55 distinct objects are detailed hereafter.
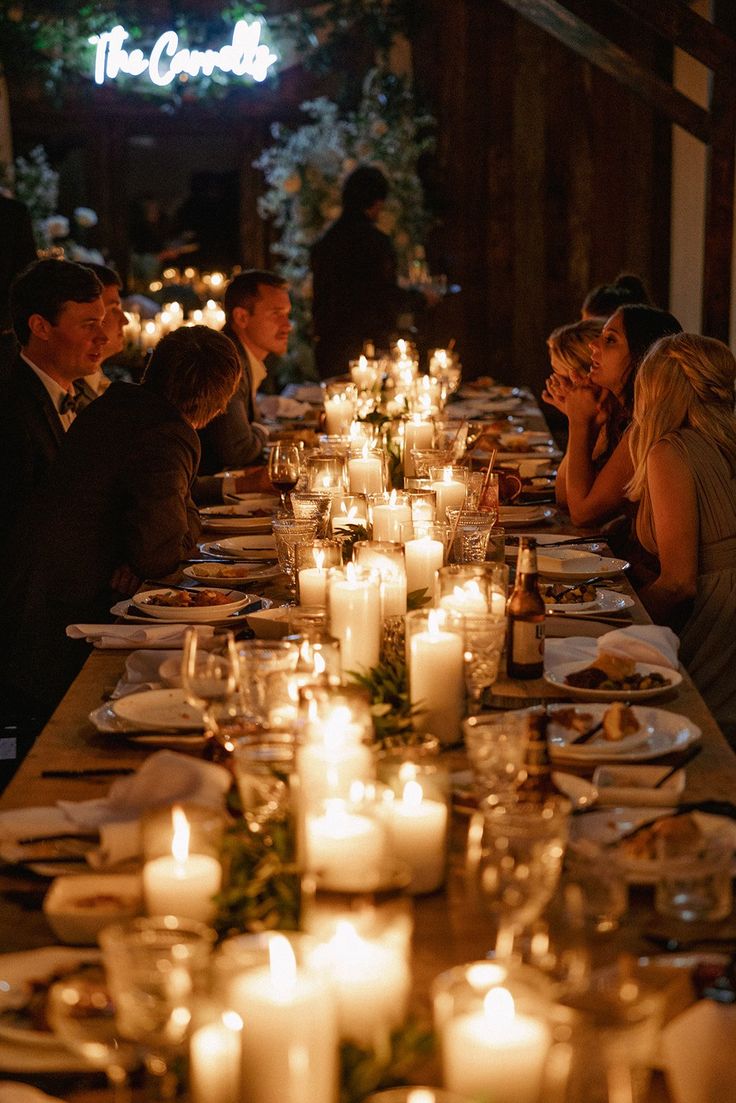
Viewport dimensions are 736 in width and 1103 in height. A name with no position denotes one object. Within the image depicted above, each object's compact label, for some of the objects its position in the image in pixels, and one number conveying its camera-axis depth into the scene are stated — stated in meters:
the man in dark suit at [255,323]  5.85
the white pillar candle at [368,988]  1.16
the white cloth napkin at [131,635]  2.68
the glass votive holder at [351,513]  3.20
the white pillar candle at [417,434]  4.26
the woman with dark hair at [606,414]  4.13
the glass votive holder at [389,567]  2.42
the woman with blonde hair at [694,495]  3.48
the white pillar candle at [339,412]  4.99
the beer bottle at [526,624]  2.43
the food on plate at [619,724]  2.05
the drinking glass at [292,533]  3.01
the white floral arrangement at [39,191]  10.99
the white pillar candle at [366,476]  3.65
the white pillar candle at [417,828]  1.55
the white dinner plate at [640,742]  2.01
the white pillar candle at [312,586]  2.62
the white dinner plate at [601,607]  2.89
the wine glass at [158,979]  1.11
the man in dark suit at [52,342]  4.21
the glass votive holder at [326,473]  3.59
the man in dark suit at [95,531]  3.43
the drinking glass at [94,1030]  1.16
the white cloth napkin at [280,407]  6.55
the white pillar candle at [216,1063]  1.09
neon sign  11.07
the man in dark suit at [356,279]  8.01
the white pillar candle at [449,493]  3.39
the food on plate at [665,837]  1.60
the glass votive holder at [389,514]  3.01
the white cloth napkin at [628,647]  2.41
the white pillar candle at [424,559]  2.72
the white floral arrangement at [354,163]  10.02
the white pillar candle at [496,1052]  1.05
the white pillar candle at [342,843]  1.37
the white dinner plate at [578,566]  3.34
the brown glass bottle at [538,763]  1.82
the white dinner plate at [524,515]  4.09
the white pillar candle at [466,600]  2.29
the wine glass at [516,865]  1.32
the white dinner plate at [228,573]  3.26
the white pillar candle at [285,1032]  1.06
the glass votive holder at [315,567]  2.62
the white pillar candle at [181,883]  1.39
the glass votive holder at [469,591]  2.25
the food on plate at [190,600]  2.95
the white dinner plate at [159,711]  2.17
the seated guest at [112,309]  5.76
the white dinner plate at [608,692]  2.29
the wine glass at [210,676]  1.87
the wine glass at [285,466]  3.78
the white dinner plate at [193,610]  2.88
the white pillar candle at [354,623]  2.28
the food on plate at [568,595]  2.97
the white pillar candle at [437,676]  2.05
